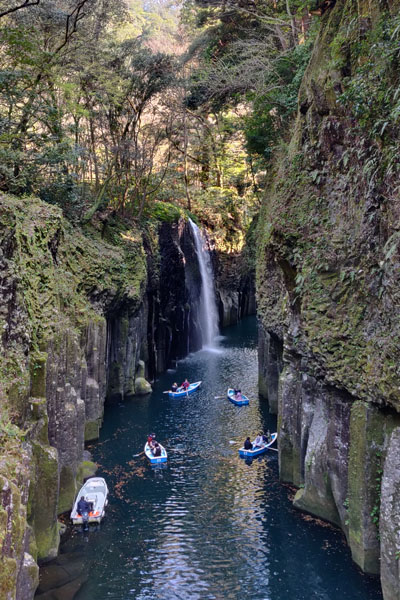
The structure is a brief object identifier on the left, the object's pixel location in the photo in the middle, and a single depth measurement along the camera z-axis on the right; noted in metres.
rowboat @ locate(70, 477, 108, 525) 15.35
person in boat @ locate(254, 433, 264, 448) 21.12
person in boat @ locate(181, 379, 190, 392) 30.36
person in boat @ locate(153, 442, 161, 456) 20.34
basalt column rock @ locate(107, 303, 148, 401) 28.06
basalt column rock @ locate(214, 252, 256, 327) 52.12
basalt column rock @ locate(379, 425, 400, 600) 10.86
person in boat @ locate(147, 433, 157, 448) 20.76
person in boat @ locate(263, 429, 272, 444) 21.61
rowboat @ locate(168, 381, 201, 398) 29.67
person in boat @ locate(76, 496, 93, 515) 15.38
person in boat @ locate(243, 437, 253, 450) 20.75
